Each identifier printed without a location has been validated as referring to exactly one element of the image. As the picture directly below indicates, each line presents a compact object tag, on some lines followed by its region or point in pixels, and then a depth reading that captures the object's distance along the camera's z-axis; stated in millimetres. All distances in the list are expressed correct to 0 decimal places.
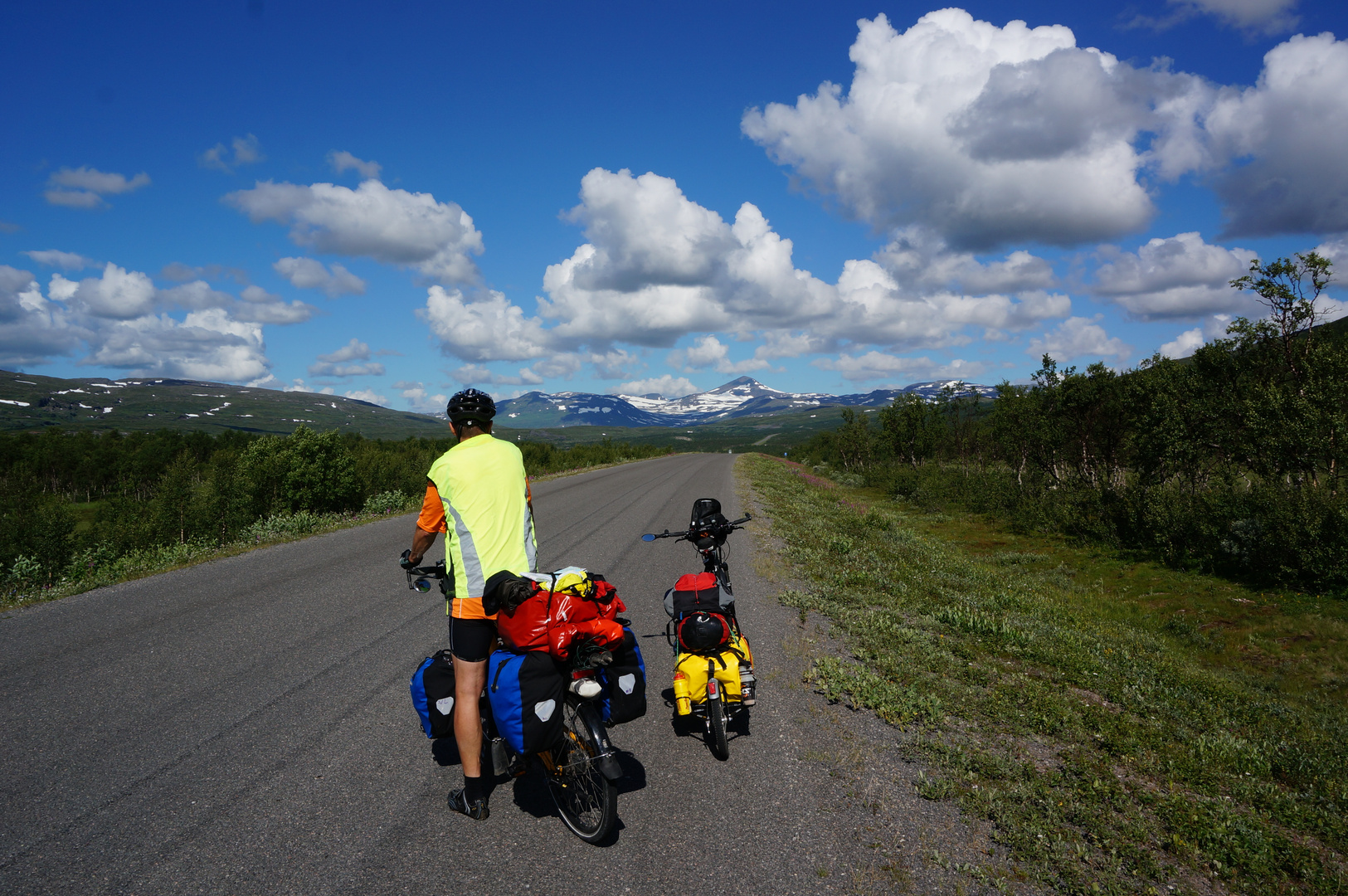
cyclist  3477
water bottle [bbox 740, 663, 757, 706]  4582
